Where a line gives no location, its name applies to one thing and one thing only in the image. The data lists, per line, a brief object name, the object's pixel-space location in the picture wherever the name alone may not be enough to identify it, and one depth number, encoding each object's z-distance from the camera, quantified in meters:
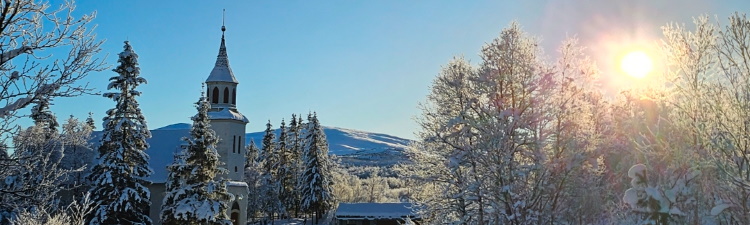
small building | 44.78
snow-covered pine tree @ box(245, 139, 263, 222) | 57.48
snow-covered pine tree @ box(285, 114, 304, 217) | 54.91
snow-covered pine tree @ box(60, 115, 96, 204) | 32.79
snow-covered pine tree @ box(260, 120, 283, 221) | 57.17
